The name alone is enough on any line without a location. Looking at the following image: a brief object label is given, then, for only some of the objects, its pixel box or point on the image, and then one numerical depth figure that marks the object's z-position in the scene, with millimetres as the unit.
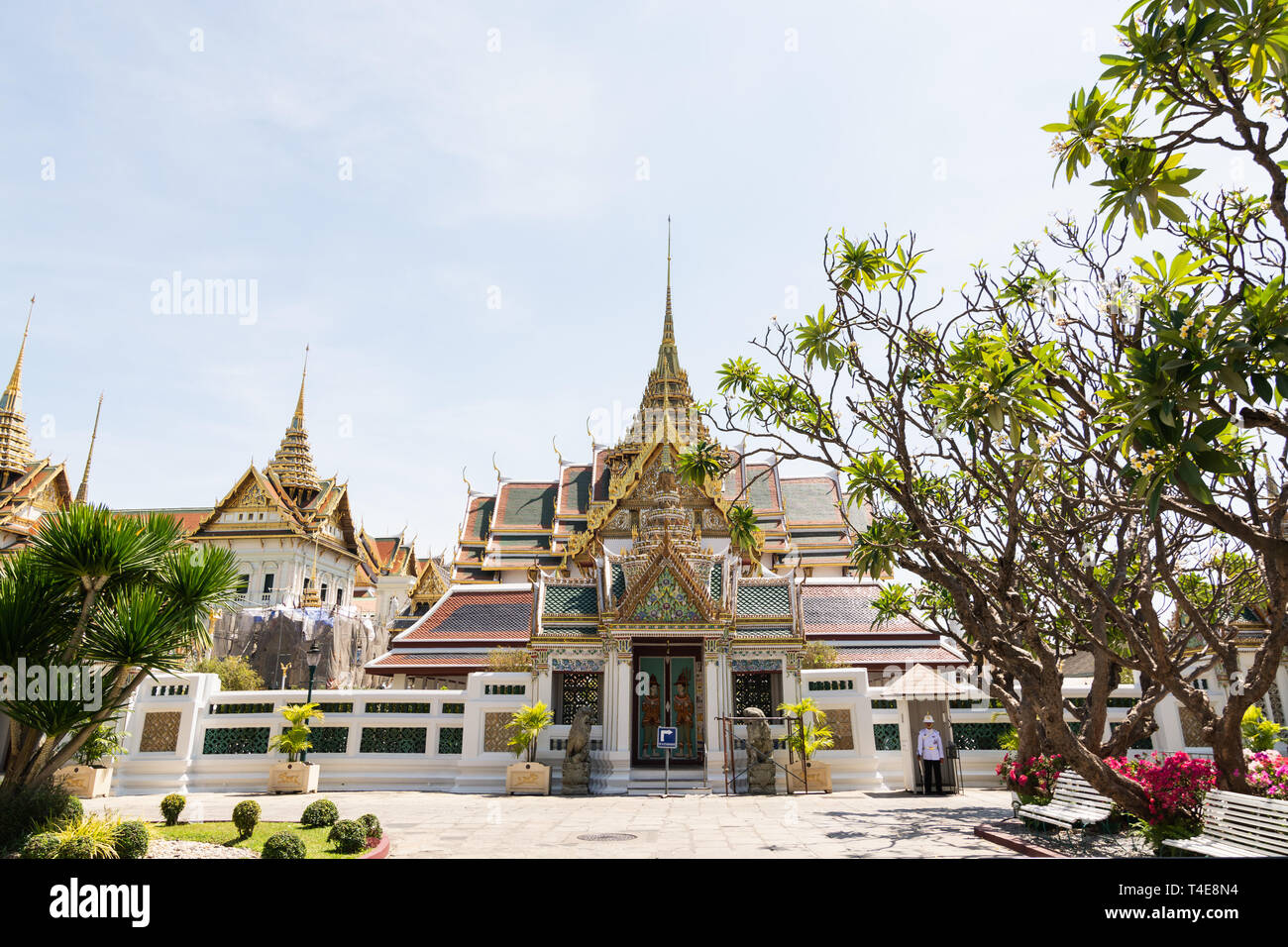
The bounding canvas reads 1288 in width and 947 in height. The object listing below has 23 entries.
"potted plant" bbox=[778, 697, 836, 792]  15906
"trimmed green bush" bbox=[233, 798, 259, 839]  8414
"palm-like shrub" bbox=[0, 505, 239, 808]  7348
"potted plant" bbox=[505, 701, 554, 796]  15586
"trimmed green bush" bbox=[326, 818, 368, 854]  7688
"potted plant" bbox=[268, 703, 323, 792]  15242
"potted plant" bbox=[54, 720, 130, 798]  14195
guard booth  15766
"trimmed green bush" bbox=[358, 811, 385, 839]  8272
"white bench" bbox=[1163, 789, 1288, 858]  6371
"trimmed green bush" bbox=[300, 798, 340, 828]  9414
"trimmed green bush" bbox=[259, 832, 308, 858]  6883
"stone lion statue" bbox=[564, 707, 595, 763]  15820
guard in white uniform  15188
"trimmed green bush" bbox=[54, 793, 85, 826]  6898
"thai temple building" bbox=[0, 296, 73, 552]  42528
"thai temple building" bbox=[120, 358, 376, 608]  51312
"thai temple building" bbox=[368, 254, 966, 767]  17594
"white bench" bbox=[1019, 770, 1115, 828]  8898
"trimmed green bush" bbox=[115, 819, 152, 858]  6523
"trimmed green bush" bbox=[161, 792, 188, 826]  9375
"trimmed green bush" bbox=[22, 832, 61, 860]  6160
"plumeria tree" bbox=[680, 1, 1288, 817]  5086
